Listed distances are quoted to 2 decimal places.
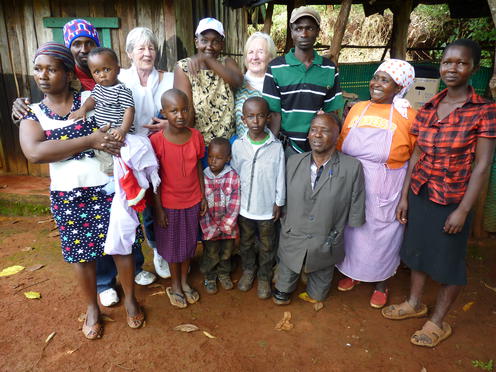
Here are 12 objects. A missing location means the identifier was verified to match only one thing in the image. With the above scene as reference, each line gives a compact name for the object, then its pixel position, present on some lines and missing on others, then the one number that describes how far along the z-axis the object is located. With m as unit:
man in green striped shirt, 2.68
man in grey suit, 2.59
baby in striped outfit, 2.18
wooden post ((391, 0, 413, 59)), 7.66
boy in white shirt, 2.61
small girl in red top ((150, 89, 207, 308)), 2.47
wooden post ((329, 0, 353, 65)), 4.28
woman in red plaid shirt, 2.13
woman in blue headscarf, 2.08
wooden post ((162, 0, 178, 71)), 4.23
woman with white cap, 2.68
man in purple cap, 2.51
